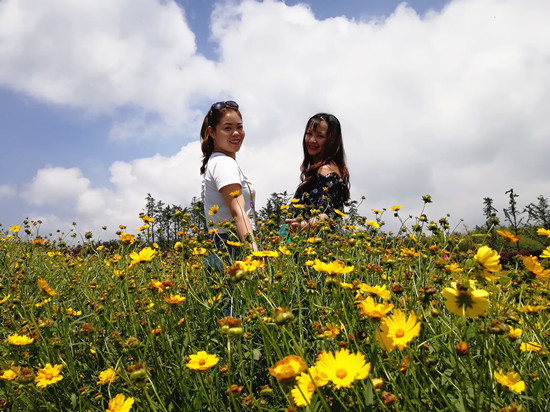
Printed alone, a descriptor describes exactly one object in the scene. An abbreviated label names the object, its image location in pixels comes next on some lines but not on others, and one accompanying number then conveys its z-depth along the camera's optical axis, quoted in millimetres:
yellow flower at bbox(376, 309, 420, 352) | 818
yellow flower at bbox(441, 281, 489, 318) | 781
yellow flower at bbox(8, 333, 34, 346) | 1338
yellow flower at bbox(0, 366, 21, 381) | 1195
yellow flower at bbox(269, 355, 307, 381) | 665
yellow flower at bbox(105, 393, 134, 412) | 1093
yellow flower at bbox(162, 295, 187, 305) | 1266
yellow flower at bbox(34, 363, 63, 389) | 1189
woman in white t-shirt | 2209
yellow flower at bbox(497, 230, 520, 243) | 1389
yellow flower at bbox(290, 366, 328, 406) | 779
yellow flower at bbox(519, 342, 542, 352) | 1154
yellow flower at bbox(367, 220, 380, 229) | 2447
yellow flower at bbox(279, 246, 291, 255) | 1810
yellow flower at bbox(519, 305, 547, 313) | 1250
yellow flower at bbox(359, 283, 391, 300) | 1002
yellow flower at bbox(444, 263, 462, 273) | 1314
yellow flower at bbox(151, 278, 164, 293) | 1376
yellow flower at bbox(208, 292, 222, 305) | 1560
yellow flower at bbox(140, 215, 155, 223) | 2336
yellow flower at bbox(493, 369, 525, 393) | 954
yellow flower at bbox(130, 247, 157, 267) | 1549
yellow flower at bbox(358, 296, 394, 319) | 856
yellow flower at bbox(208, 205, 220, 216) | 2207
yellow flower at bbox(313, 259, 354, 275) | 1082
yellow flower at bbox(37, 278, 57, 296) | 1456
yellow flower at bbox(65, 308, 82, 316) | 1636
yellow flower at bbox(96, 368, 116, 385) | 1249
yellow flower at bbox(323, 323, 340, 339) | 1146
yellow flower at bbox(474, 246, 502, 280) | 865
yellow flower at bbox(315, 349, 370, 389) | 741
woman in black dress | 2816
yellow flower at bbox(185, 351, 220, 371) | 922
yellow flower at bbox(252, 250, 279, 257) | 1421
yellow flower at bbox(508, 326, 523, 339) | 1201
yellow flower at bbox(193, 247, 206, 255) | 1980
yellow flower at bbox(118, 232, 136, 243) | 1815
